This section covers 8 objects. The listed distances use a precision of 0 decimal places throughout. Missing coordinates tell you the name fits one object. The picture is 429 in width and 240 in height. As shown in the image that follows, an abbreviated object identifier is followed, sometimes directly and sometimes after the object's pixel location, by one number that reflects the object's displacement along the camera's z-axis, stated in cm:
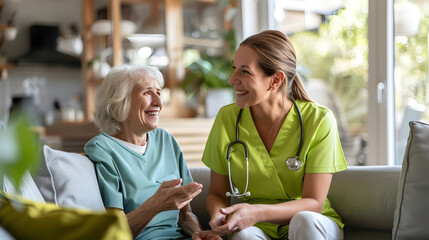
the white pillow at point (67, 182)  150
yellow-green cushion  62
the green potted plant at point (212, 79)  375
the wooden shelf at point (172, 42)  387
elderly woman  161
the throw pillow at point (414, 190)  159
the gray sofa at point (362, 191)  152
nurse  170
